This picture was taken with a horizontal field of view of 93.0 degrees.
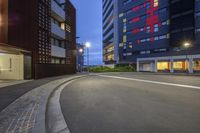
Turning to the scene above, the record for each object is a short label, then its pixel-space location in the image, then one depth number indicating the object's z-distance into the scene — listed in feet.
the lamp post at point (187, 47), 73.77
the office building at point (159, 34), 78.11
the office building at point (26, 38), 33.73
